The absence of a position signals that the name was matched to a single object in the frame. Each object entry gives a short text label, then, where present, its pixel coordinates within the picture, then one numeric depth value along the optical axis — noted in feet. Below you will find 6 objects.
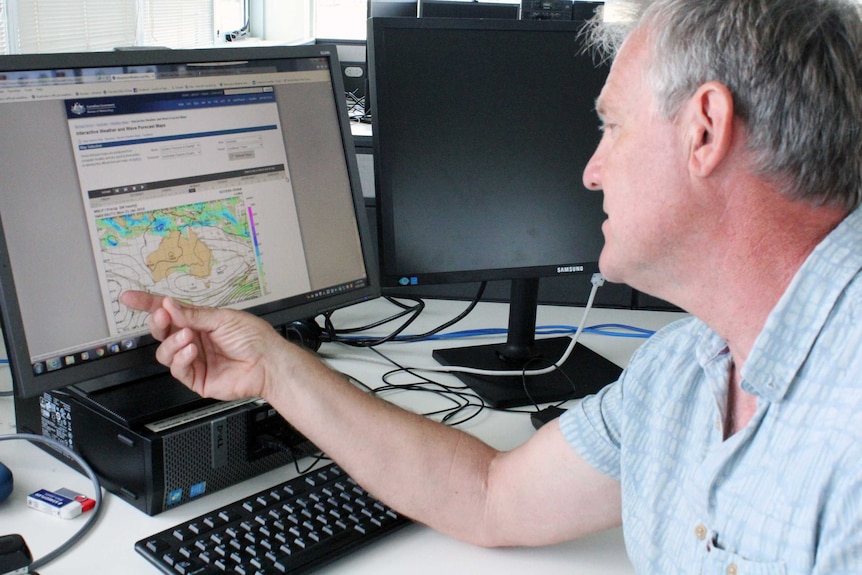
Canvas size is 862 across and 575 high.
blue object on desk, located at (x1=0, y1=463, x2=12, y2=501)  3.45
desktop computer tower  3.46
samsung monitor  4.54
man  2.62
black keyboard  3.12
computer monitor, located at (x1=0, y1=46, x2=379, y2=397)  3.35
